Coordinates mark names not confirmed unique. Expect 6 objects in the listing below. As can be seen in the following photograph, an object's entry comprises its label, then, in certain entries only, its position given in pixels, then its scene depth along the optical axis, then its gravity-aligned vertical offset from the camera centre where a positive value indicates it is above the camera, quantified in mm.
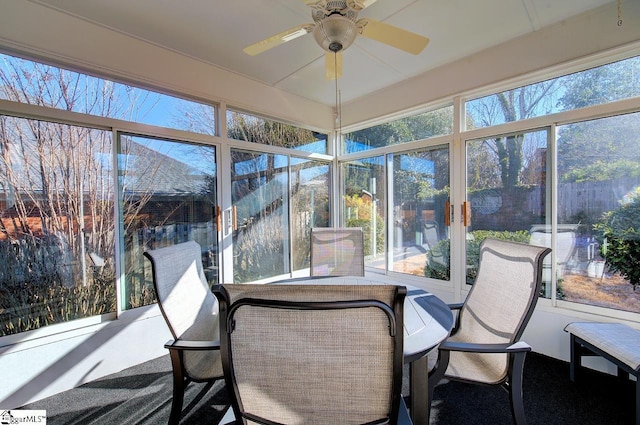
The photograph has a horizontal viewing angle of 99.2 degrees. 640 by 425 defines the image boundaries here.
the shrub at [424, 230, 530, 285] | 2750 -539
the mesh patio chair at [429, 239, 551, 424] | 1309 -623
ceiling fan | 1637 +1161
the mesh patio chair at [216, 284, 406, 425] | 777 -425
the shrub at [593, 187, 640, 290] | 2154 -273
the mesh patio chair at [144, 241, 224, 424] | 1401 -620
